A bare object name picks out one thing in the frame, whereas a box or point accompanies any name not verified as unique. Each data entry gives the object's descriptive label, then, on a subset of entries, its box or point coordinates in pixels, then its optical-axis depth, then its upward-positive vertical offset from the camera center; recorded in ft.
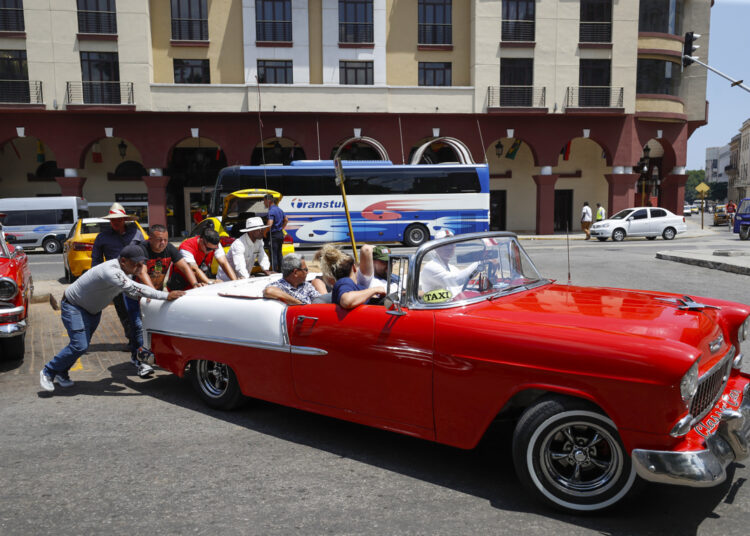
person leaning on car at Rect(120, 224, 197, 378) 21.25 -2.79
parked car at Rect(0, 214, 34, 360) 20.74 -4.03
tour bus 74.54 -1.84
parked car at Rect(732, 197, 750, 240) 82.79 -5.06
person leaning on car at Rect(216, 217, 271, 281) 24.94 -2.74
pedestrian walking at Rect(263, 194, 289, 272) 40.83 -3.19
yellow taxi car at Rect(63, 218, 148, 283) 43.57 -4.26
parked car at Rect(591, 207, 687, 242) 84.32 -5.70
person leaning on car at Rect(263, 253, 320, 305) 16.29 -2.61
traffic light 58.13 +12.37
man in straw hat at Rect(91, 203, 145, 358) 23.02 -2.06
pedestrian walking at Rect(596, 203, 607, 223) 88.63 -4.41
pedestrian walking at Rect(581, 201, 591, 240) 88.55 -5.16
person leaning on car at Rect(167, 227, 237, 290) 21.85 -2.68
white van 76.95 -4.11
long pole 30.97 +0.66
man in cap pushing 18.95 -3.48
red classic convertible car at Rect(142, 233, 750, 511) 10.59 -3.58
